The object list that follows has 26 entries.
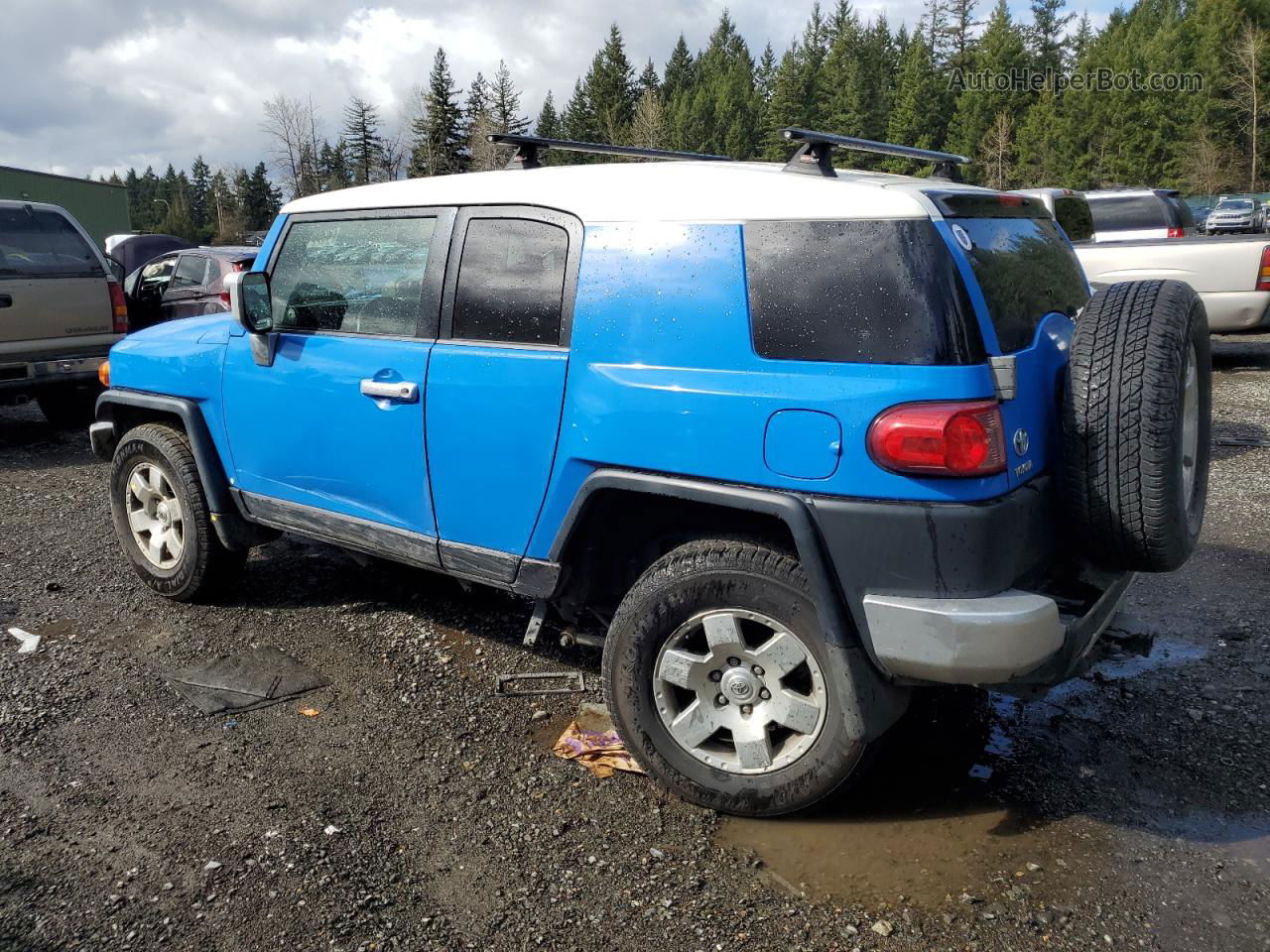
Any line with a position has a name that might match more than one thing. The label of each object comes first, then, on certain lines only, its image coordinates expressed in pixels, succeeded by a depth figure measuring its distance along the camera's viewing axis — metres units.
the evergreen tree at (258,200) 81.50
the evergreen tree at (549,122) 94.25
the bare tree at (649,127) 55.94
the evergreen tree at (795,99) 79.31
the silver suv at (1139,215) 12.56
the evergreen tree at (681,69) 111.62
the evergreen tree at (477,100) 65.50
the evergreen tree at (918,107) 76.44
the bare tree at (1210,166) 53.88
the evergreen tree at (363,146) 68.30
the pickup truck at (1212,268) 10.68
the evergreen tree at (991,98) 73.39
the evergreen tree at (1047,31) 87.62
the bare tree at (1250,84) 54.28
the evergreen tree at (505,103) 66.38
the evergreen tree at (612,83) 90.69
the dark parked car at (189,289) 11.23
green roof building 34.62
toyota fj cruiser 2.76
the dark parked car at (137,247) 19.56
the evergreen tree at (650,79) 105.11
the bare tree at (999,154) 60.61
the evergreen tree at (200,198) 96.65
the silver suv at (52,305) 8.61
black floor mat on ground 4.07
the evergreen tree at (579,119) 84.32
